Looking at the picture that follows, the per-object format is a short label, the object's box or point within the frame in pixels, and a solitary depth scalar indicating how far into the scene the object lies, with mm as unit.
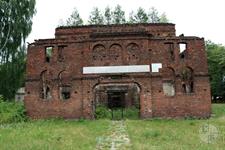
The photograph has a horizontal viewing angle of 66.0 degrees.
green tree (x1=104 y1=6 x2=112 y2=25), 21152
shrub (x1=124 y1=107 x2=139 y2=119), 11097
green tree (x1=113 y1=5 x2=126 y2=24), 20961
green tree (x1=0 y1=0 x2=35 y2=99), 13190
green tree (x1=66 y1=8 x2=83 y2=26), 21096
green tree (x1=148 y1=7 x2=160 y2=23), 20955
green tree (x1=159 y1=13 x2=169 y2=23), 21818
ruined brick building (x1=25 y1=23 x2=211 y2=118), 10407
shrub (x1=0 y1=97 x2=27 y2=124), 10203
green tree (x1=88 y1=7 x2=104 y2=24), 21138
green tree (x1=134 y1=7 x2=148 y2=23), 20751
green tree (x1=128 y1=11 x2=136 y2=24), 20734
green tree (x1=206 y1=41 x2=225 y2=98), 20871
